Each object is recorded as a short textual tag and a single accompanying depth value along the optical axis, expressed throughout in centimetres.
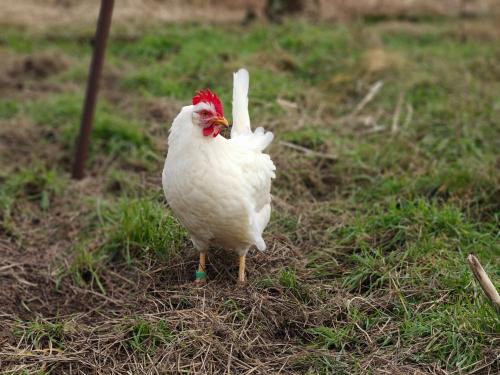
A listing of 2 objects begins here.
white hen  345
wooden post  521
